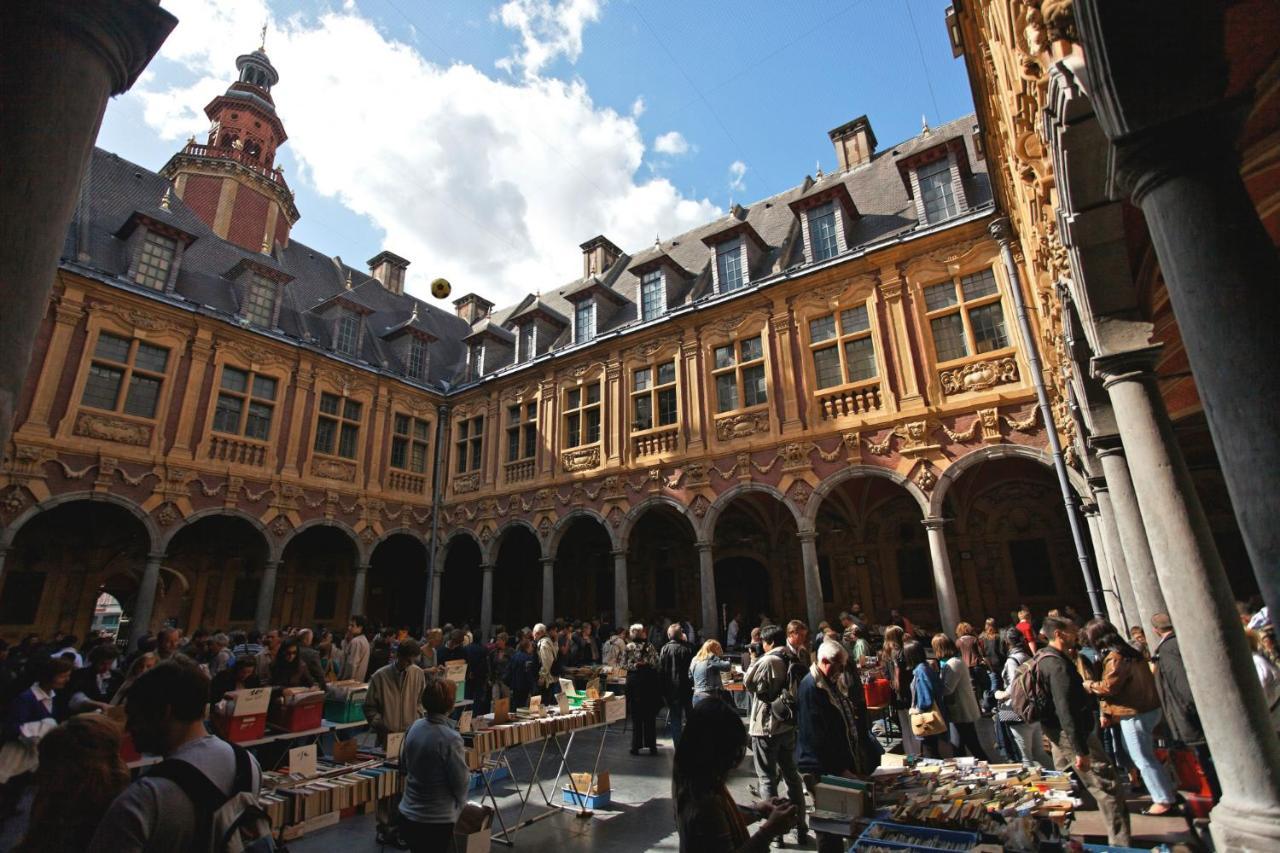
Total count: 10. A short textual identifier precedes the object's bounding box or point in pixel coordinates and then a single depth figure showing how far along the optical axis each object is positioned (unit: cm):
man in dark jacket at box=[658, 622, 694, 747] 741
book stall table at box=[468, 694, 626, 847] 504
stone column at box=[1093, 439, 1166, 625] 593
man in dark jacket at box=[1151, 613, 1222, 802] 429
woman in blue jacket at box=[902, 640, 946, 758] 607
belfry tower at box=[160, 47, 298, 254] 2180
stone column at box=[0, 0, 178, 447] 187
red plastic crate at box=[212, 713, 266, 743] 482
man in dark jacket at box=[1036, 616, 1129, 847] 402
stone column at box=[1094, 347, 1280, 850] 279
